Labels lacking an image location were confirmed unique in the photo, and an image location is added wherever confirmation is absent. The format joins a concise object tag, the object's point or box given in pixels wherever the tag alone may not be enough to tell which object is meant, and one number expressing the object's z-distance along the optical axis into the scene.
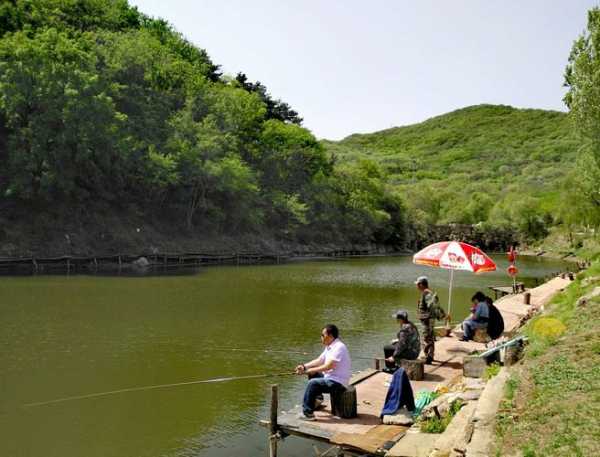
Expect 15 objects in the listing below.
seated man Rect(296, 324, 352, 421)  9.62
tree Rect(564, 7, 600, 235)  34.41
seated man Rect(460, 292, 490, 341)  15.29
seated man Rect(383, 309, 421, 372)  11.72
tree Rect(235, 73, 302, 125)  81.81
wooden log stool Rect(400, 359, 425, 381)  12.05
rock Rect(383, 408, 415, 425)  9.24
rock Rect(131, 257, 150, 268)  45.57
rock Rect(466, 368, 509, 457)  6.60
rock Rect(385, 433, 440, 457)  7.80
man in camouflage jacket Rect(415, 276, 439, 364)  13.40
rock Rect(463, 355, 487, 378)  11.52
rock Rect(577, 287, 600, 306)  14.12
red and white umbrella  16.20
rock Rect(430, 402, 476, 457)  7.16
